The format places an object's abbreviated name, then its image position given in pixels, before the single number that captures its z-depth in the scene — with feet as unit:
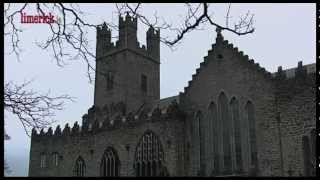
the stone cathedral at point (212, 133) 83.41
